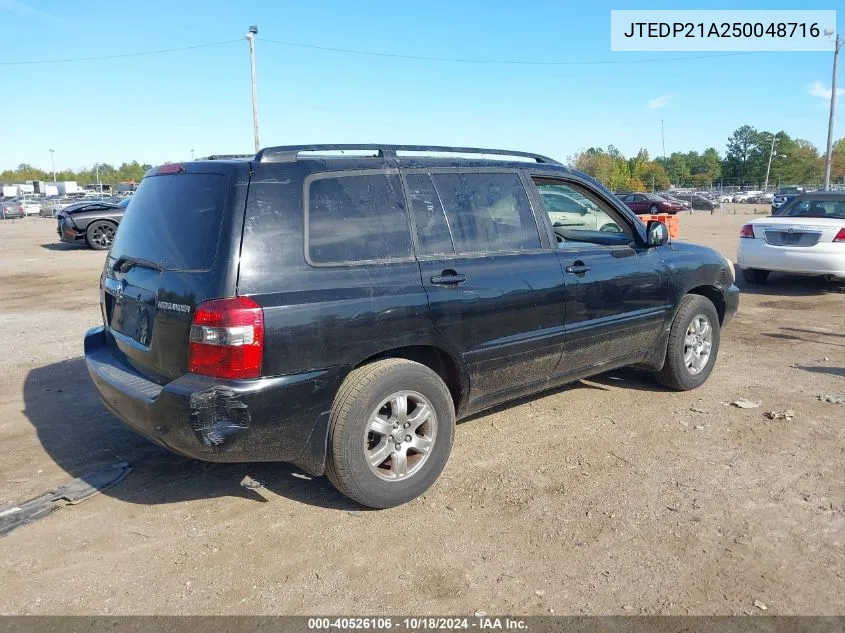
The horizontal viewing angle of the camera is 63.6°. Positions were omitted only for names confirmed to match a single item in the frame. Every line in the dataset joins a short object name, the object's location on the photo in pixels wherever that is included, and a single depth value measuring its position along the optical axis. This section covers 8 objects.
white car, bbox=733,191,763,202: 67.38
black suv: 3.17
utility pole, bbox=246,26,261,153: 28.62
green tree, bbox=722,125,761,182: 114.72
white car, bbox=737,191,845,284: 9.77
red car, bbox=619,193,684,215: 31.57
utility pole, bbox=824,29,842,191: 34.93
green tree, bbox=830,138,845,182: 94.06
